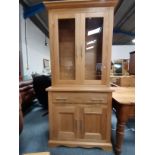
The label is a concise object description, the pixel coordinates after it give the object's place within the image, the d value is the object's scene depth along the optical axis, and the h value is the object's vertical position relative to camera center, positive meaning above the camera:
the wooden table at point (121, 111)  1.77 -0.50
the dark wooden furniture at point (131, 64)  2.71 +0.12
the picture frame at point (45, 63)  7.16 +0.40
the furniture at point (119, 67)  5.67 +0.14
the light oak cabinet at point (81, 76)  1.94 -0.07
